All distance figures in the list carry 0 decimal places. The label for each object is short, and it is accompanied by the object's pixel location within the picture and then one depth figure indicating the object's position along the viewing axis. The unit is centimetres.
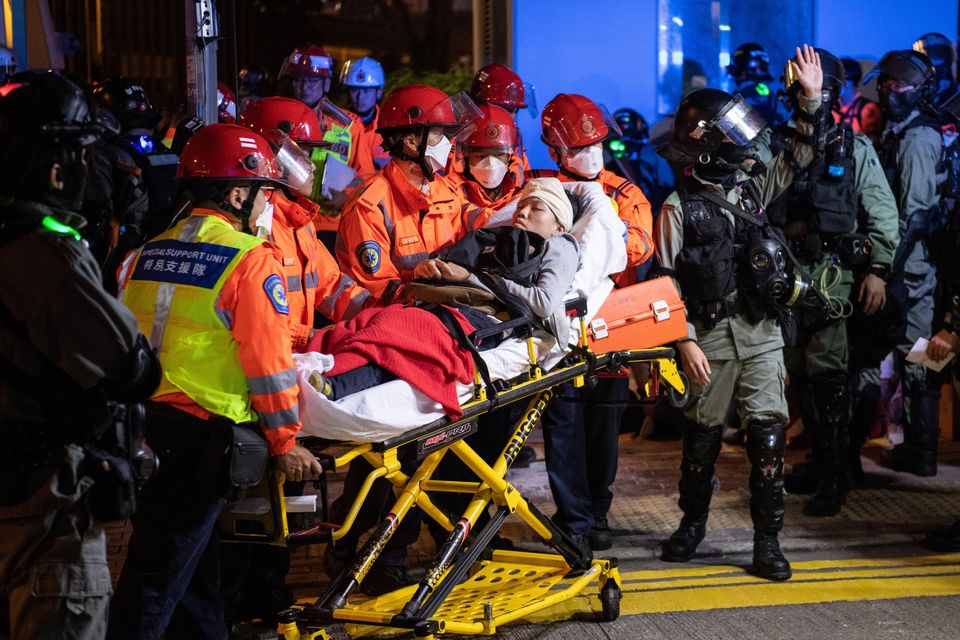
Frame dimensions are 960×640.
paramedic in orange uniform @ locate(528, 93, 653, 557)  519
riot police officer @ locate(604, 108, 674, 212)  832
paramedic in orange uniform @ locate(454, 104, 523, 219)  569
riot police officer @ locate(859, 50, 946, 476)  652
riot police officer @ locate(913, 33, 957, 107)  824
